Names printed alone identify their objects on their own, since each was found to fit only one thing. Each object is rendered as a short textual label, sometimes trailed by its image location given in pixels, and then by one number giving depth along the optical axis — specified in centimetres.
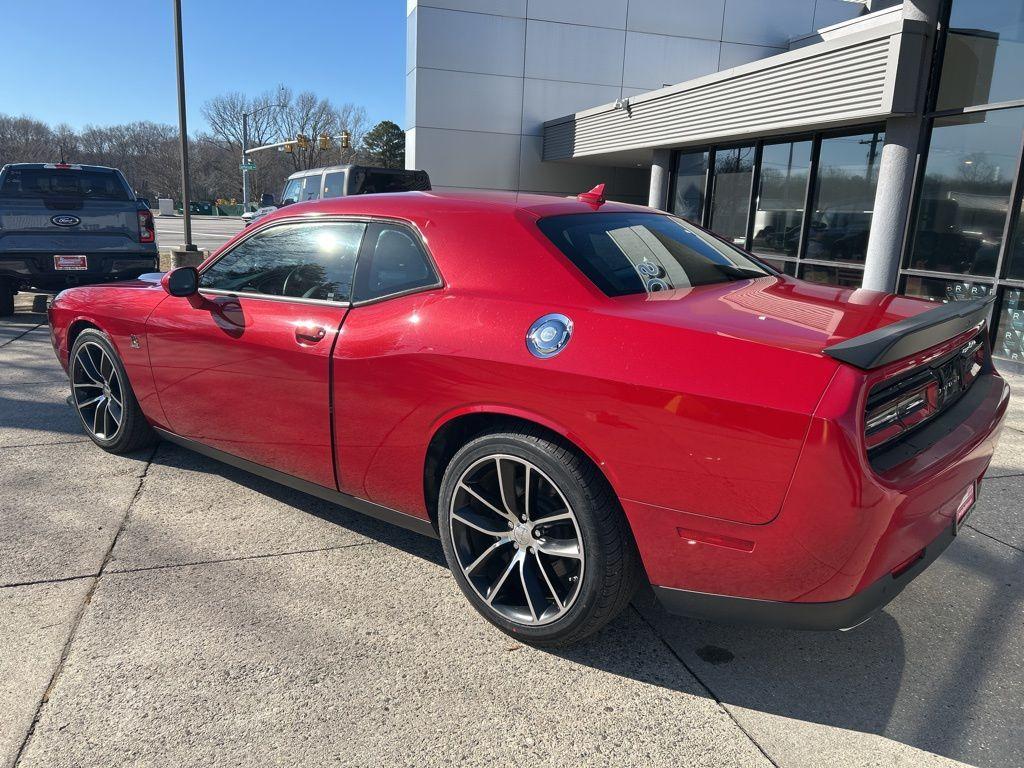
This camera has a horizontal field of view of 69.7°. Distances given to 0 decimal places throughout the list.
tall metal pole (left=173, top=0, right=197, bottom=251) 1464
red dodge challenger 203
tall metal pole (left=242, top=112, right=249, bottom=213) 5116
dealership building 796
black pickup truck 865
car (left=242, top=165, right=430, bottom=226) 1157
